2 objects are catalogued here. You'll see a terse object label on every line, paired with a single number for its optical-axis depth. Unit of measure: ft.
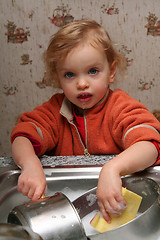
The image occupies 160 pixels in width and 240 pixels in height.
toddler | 1.94
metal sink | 1.97
